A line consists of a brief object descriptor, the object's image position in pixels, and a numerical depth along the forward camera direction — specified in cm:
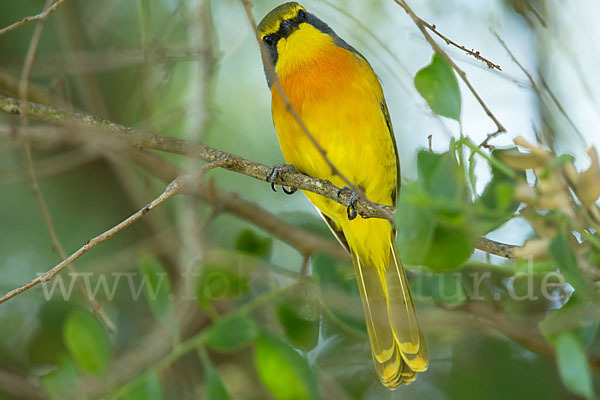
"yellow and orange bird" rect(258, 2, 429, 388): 601
